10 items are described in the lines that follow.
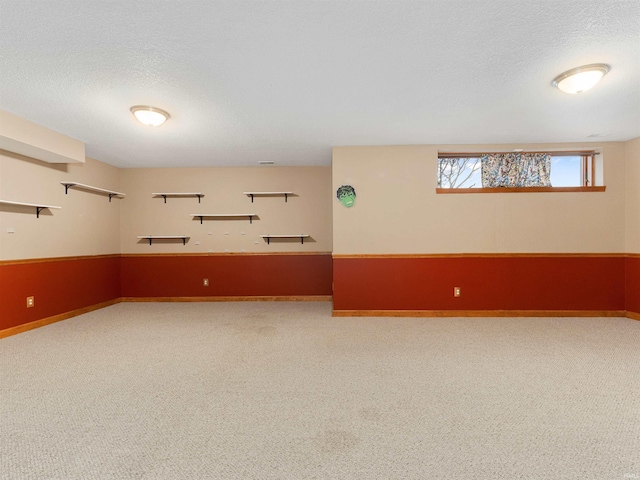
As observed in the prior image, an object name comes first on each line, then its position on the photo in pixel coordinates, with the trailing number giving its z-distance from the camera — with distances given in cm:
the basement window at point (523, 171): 486
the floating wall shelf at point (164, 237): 600
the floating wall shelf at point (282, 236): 602
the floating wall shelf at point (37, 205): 400
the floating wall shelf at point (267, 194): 602
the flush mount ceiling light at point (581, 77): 260
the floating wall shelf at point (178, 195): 607
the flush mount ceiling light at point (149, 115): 330
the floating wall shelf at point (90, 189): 490
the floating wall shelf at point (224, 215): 609
